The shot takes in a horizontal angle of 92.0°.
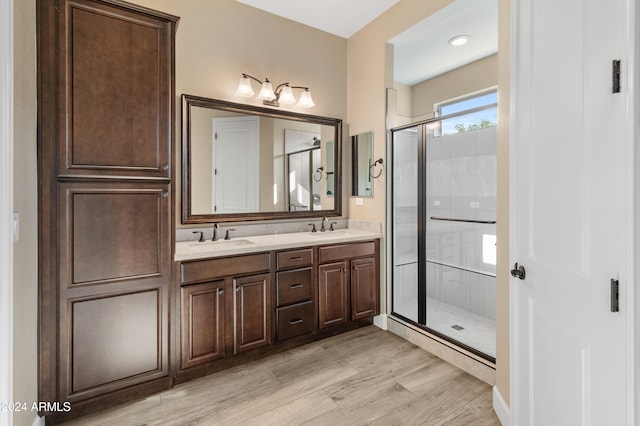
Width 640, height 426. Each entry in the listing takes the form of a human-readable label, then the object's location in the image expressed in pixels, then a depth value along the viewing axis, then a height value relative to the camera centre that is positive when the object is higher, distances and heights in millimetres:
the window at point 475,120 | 2438 +811
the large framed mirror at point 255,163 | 2635 +471
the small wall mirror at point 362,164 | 3260 +522
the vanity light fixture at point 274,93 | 2797 +1138
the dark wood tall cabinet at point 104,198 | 1691 +82
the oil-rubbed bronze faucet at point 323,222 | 3290 -108
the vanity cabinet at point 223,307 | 2113 -696
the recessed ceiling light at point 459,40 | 3195 +1815
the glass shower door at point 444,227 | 2908 -153
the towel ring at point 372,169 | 3123 +449
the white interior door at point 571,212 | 871 -1
